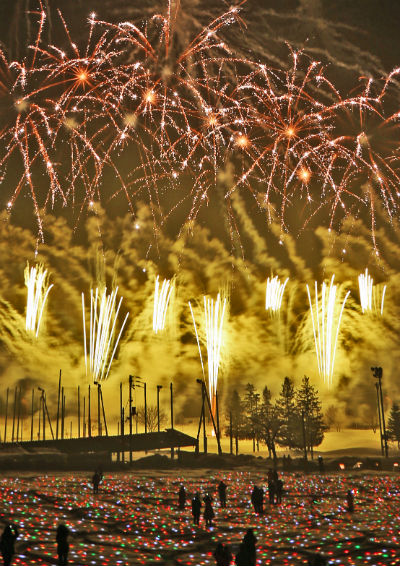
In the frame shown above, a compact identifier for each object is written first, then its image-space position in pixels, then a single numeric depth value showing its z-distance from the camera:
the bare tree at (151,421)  145.25
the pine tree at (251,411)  118.31
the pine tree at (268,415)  111.79
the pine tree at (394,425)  117.26
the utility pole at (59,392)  97.42
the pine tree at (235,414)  124.41
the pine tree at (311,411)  114.69
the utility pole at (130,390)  64.59
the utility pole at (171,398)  75.14
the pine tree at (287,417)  111.19
